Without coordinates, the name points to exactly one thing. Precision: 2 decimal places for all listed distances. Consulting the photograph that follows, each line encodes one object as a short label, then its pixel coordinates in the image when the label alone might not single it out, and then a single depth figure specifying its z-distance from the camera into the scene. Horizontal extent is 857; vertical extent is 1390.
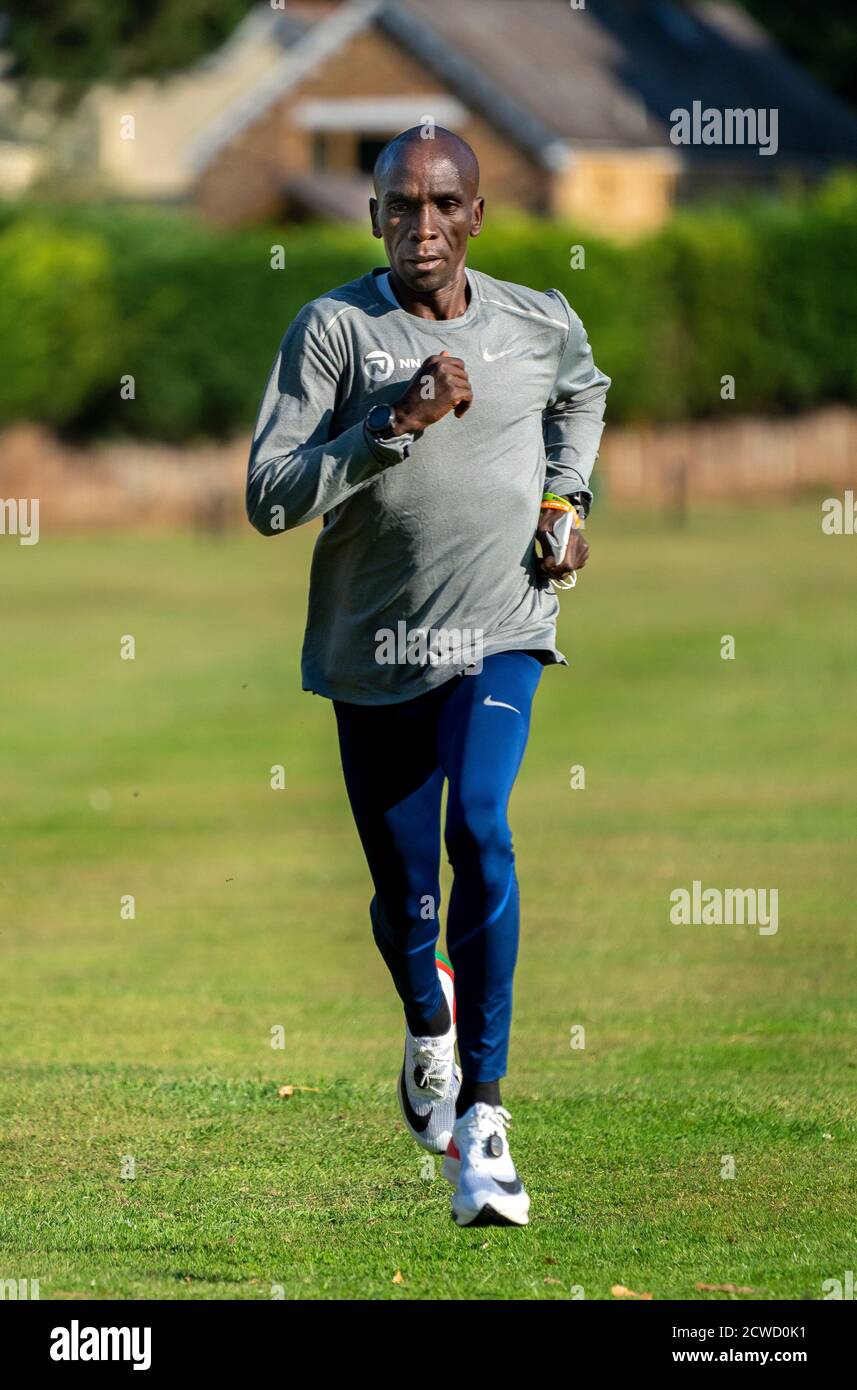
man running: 6.16
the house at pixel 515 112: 56.78
